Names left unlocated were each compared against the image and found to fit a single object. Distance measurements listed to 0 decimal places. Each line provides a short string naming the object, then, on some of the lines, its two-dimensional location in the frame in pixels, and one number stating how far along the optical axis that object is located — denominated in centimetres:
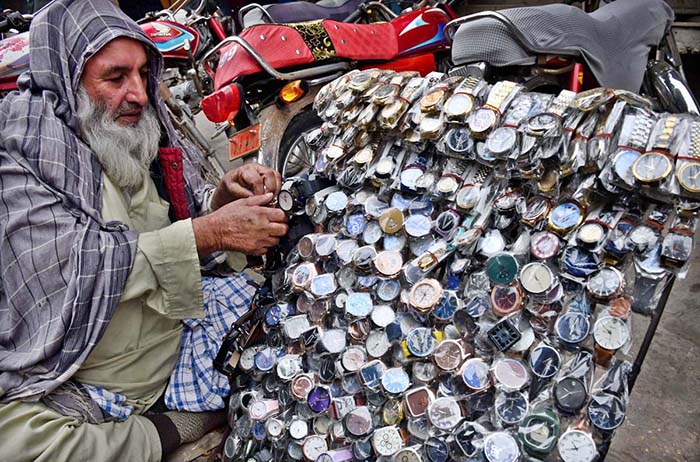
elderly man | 136
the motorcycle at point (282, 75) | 279
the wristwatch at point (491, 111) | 122
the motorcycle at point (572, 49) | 234
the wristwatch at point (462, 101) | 126
